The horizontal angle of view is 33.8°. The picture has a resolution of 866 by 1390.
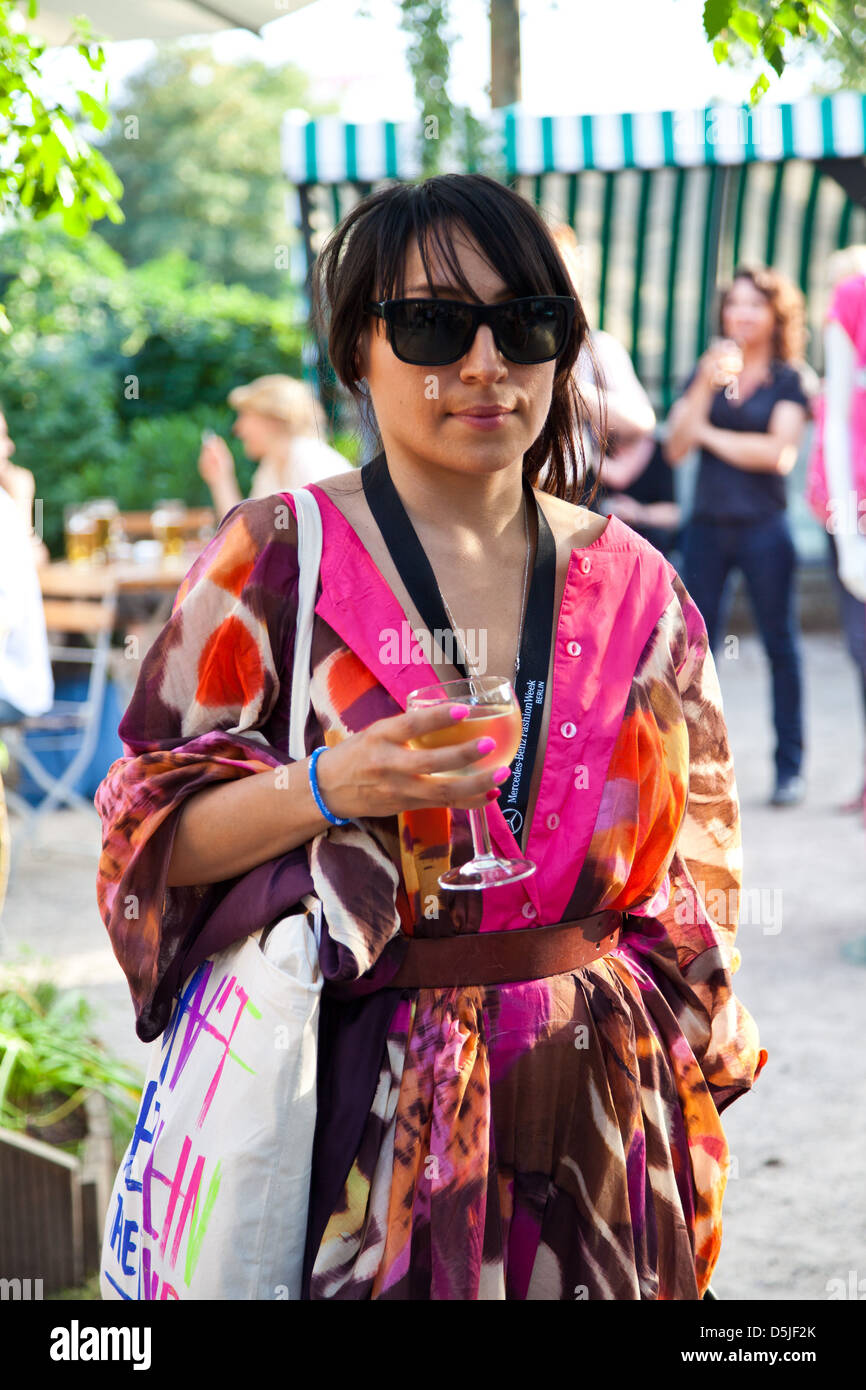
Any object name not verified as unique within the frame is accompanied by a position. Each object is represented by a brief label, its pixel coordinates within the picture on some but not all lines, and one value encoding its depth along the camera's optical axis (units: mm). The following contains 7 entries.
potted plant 2941
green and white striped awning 10547
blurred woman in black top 6566
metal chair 6508
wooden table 6938
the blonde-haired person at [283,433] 6410
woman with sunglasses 1572
